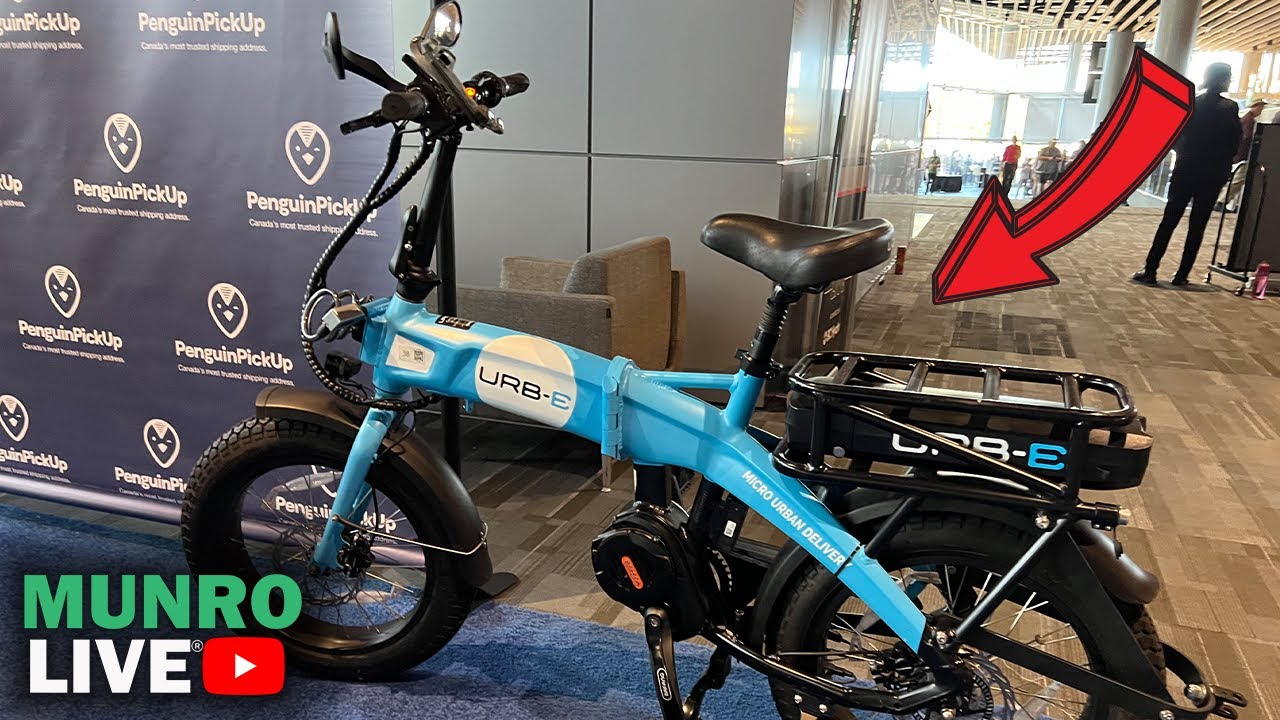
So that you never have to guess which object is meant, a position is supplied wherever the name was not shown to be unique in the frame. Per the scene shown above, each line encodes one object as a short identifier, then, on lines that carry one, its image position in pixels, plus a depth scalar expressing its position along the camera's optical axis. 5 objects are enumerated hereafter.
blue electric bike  1.34
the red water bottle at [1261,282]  6.94
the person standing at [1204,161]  5.50
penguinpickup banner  1.94
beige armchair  2.92
